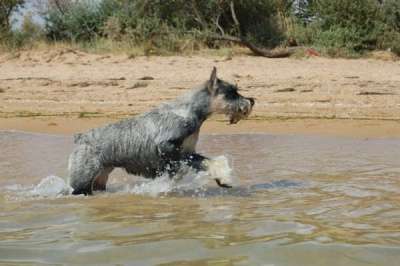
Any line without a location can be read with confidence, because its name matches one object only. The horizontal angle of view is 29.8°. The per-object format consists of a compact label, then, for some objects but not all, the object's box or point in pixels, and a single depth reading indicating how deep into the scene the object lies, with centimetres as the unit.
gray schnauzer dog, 748
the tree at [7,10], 2655
